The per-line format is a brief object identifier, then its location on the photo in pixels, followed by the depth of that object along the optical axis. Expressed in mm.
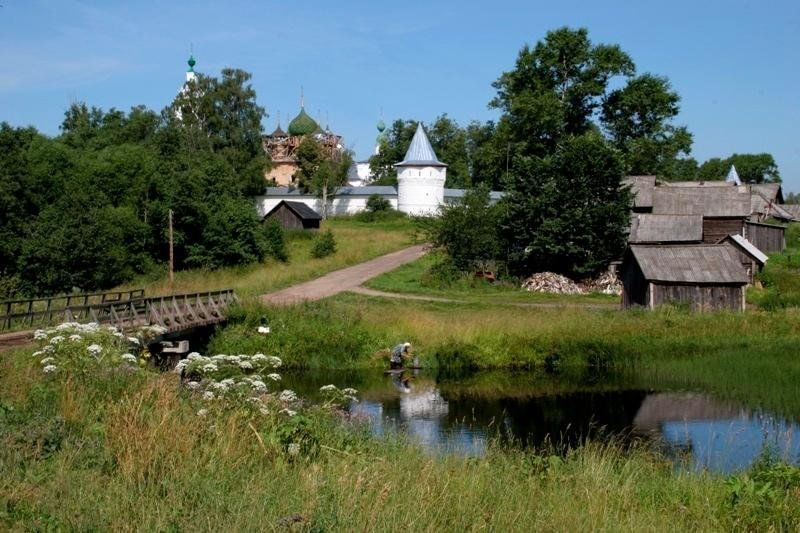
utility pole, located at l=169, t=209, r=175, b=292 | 43344
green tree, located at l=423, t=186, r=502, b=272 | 43094
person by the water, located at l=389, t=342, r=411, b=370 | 26953
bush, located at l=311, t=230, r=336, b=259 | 50344
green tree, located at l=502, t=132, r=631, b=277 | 41219
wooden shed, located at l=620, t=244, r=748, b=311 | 31172
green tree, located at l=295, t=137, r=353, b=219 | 66688
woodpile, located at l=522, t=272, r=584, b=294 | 41125
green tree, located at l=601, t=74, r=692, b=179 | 54812
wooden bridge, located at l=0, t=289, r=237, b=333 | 21531
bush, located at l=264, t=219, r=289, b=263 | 50500
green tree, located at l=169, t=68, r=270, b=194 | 62188
